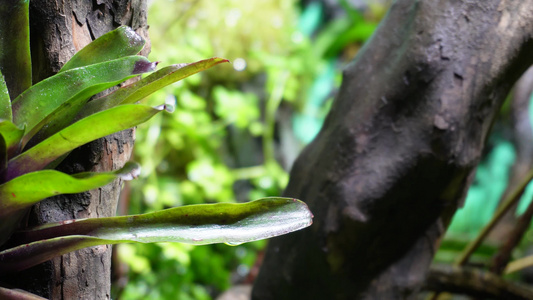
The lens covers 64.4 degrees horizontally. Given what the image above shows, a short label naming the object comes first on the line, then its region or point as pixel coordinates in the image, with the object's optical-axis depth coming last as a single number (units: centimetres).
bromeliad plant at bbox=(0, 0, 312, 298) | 55
